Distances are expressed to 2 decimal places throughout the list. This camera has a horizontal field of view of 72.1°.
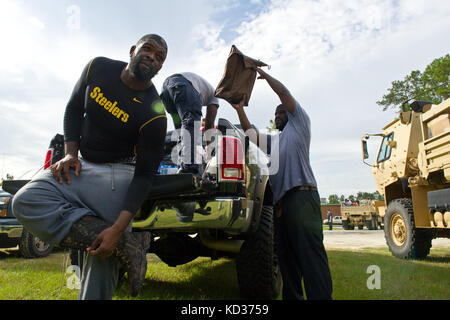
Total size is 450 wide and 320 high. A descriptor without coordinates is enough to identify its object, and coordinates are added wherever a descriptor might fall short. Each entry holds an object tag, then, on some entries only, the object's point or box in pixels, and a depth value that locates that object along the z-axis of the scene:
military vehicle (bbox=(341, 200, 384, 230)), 18.41
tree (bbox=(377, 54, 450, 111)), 21.77
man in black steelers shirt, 1.34
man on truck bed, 2.70
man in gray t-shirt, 2.24
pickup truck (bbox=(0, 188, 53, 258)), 5.01
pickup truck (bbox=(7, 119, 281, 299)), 2.26
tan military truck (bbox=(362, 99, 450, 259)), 4.95
